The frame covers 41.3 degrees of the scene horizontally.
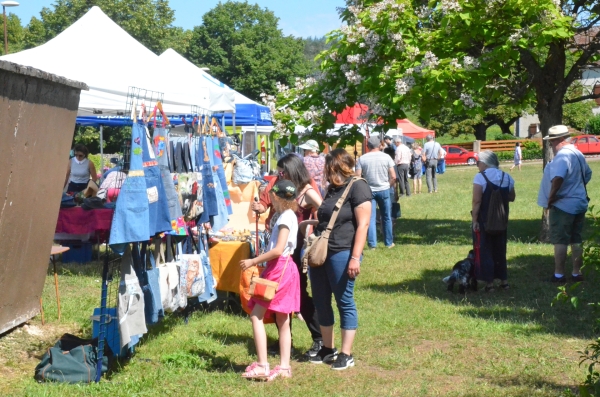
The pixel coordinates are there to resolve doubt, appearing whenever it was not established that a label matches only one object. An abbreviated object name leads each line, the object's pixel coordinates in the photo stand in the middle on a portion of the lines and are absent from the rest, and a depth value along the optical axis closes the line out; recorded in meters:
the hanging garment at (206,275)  7.77
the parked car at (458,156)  48.93
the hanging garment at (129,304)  5.93
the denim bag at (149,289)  6.49
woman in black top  6.15
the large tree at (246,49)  64.25
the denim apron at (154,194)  6.21
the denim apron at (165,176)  6.68
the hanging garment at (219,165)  8.39
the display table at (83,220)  11.21
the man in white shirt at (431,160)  25.80
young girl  5.96
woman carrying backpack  9.12
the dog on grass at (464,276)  9.24
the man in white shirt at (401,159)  21.94
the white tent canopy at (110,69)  9.49
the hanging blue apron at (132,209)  5.77
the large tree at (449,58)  11.53
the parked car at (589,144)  51.12
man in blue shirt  9.39
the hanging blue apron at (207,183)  7.90
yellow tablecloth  8.17
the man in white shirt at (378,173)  12.38
